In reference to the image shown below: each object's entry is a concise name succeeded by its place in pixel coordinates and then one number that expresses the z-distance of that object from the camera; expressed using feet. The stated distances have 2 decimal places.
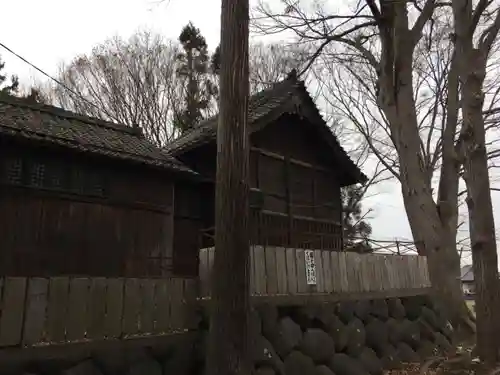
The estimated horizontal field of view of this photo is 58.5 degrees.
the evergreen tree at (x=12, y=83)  73.92
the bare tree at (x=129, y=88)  70.54
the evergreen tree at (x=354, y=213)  85.25
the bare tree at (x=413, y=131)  34.53
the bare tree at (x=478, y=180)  23.12
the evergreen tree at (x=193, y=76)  74.74
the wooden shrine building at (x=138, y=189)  26.25
